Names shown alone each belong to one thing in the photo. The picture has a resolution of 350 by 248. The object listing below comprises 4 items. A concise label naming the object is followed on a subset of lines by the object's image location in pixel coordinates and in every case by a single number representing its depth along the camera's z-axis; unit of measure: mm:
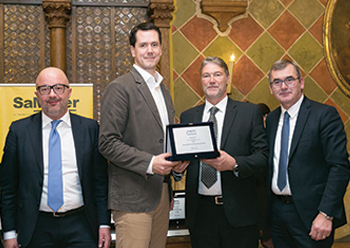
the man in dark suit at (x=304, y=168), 1941
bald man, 1894
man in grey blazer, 1823
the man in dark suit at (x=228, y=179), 2021
